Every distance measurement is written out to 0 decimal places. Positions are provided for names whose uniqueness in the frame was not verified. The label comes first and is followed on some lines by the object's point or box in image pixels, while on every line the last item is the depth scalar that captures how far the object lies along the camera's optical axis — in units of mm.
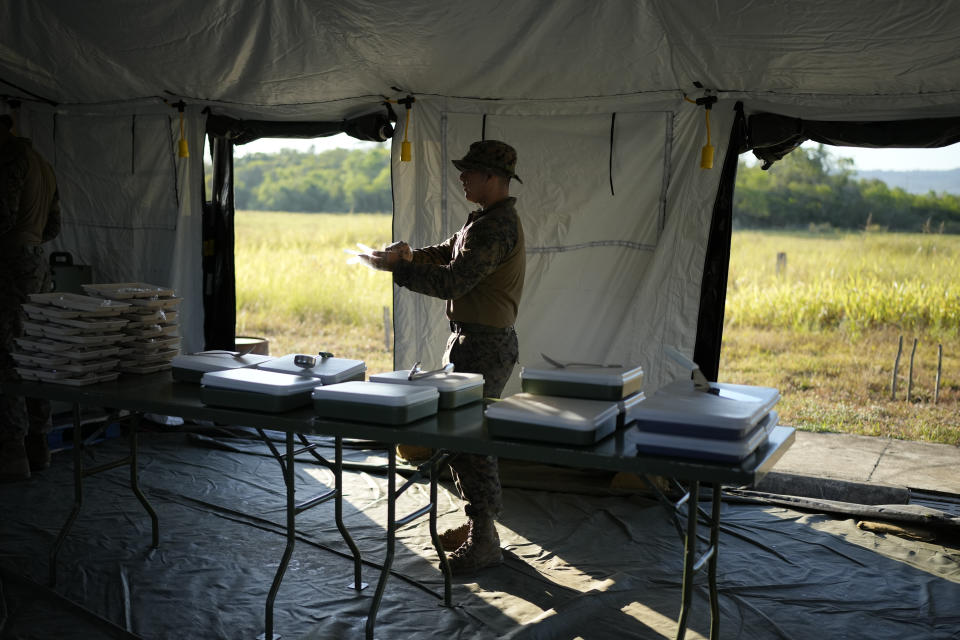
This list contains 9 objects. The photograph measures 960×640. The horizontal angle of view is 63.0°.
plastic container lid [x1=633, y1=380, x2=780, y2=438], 1863
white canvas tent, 3264
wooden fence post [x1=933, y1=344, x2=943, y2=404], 6779
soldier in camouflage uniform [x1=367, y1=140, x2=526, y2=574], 3031
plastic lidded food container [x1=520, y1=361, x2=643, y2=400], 2268
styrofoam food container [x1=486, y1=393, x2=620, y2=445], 1986
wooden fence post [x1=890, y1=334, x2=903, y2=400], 7031
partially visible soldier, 4152
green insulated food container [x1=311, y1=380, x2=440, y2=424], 2170
